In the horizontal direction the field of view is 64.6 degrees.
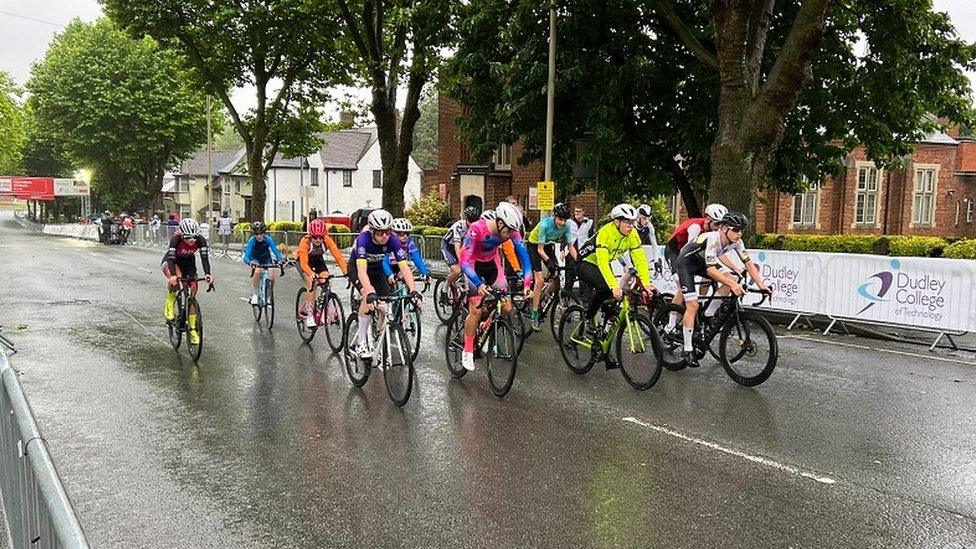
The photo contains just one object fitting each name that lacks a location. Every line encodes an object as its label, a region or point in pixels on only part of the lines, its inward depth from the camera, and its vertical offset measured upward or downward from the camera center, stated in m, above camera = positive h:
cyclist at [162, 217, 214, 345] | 10.27 -0.61
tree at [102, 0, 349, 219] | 29.19 +6.57
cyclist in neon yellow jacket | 8.88 -0.34
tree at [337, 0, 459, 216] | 23.16 +4.32
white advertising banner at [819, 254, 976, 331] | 10.99 -0.93
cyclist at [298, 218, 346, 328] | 11.23 -0.63
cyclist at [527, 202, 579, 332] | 11.73 -0.26
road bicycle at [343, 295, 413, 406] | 7.61 -1.44
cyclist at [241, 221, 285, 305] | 12.27 -0.61
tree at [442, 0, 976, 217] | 17.98 +3.37
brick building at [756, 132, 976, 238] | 32.88 +1.26
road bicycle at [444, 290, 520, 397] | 7.91 -1.32
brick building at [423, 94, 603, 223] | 32.28 +1.59
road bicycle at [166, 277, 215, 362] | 9.98 -1.49
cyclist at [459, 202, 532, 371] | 7.98 -0.45
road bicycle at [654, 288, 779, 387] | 8.27 -1.31
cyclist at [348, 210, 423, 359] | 8.05 -0.50
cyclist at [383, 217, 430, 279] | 8.63 -0.43
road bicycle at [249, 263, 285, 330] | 12.70 -1.41
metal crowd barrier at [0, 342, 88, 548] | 2.33 -0.99
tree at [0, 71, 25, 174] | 43.69 +4.80
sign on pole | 18.22 +0.59
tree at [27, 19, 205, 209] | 52.50 +7.24
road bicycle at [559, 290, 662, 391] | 8.34 -1.37
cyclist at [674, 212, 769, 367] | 8.42 -0.44
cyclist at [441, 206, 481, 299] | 12.12 -0.40
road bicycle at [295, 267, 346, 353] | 10.71 -1.44
